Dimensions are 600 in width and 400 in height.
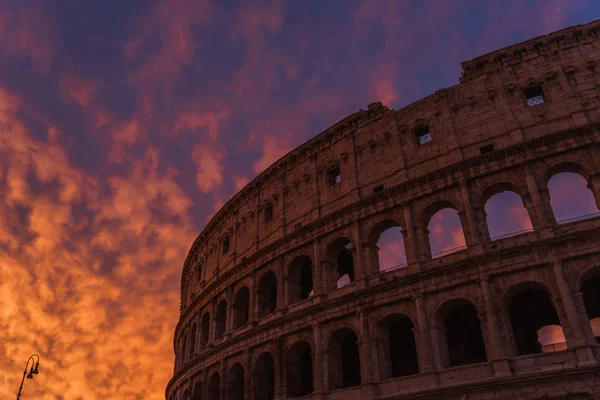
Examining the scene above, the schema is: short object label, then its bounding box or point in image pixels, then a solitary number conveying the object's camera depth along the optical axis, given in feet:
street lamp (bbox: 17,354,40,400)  92.43
